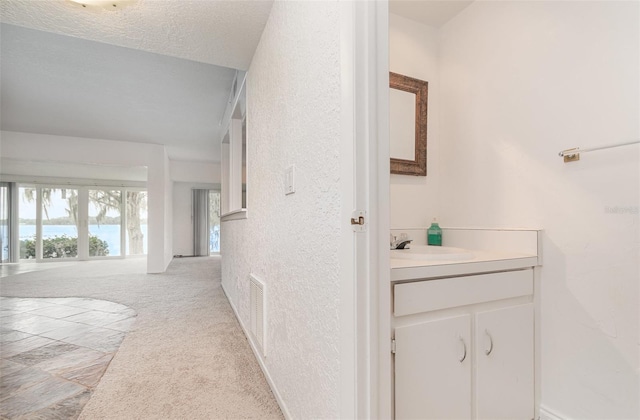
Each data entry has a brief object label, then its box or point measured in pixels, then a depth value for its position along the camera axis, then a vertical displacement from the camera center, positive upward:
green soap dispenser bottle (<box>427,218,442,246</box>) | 1.86 -0.15
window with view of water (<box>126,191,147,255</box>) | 8.45 -0.33
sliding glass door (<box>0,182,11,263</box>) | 6.96 -0.25
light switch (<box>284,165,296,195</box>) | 1.31 +0.14
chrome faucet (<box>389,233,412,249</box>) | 1.59 -0.17
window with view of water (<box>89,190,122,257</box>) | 8.01 -0.34
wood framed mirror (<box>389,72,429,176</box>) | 1.81 +0.53
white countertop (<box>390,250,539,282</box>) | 1.00 -0.20
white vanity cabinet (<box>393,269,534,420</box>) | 1.00 -0.51
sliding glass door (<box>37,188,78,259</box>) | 7.59 -0.30
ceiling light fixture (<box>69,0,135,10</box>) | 1.51 +1.05
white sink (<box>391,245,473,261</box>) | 1.18 -0.18
